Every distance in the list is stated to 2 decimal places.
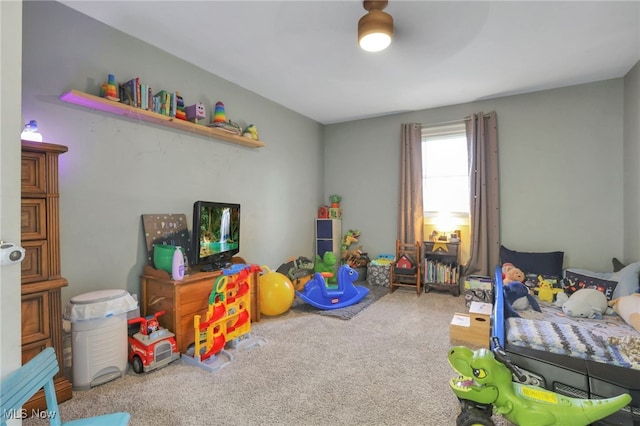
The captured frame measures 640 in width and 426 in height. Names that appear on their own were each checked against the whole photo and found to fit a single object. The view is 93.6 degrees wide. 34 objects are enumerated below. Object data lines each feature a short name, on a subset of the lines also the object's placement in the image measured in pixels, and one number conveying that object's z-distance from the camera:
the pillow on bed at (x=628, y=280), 2.52
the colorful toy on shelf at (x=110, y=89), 2.15
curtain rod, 3.81
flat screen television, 2.49
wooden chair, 3.99
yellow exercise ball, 3.03
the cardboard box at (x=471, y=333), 2.43
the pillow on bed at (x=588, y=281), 2.66
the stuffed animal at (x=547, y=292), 2.90
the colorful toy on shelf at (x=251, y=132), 3.31
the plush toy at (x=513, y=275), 3.21
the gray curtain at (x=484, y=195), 3.76
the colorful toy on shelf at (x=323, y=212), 4.79
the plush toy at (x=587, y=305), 2.40
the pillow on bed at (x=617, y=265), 2.97
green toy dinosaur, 1.24
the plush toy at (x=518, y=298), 2.61
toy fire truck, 2.04
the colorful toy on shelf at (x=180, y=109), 2.66
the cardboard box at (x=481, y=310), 2.59
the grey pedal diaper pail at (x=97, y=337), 1.85
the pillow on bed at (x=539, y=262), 3.30
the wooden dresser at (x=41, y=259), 1.62
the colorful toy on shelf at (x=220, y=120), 2.92
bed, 1.45
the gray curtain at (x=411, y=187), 4.21
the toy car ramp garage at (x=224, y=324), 2.15
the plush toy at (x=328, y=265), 4.12
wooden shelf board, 2.03
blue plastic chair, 0.89
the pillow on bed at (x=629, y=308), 2.15
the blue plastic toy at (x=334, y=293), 3.28
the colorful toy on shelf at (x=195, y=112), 2.72
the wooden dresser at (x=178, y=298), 2.23
